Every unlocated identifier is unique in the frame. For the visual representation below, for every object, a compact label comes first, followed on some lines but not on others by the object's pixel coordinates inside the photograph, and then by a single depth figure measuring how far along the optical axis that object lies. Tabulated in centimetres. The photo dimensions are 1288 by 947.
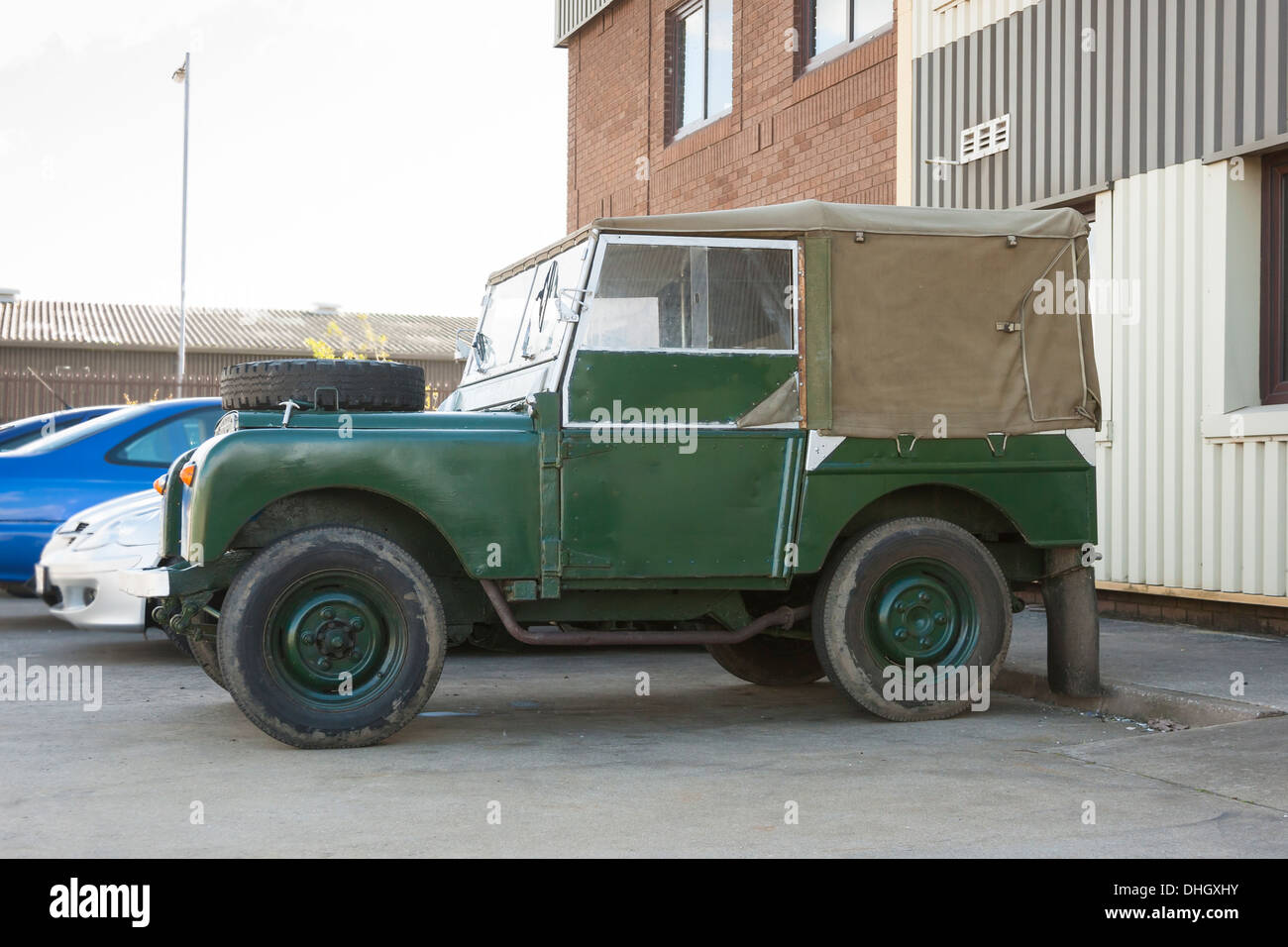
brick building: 1312
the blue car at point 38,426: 1098
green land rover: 598
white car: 831
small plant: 3819
